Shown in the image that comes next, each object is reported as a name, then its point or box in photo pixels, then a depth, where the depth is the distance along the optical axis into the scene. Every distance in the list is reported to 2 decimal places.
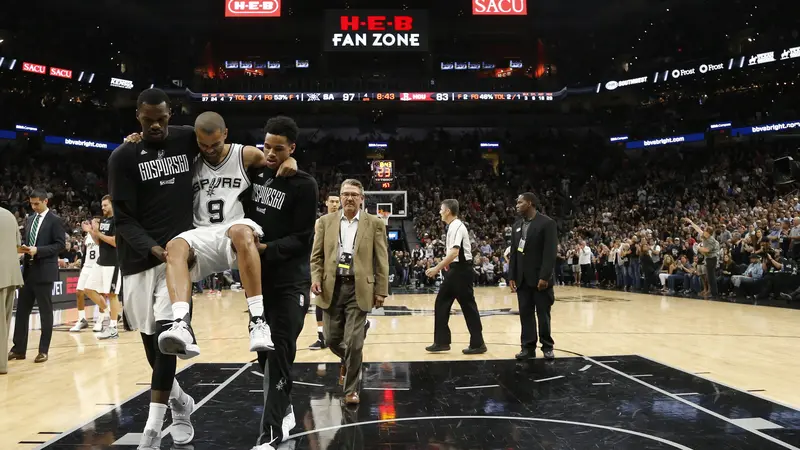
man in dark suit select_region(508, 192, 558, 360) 7.29
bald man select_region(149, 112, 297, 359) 3.44
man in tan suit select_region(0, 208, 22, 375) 6.73
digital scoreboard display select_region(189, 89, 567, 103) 33.84
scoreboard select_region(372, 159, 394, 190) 24.17
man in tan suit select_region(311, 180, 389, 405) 5.42
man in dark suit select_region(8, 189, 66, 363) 7.52
